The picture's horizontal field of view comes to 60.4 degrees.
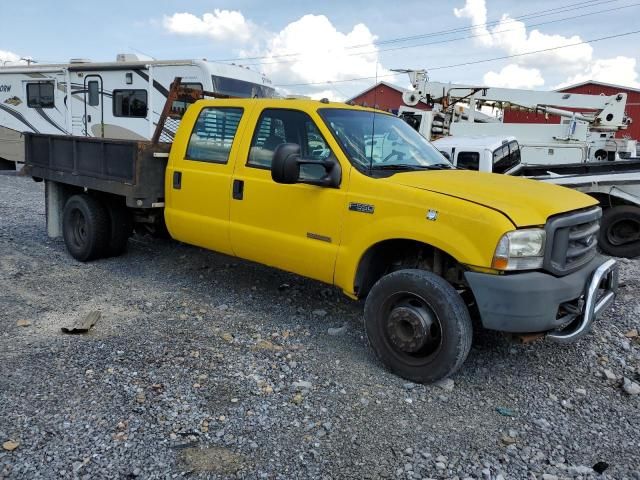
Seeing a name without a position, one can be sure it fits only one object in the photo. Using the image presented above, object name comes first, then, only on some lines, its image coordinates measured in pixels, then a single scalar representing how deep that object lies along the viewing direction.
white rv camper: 11.81
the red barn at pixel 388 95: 39.29
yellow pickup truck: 3.51
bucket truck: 12.51
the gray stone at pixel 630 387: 3.85
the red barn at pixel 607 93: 29.78
